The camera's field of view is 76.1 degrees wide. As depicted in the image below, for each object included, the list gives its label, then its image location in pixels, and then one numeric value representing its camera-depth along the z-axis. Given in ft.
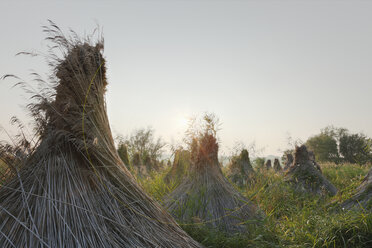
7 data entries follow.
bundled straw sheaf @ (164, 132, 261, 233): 11.16
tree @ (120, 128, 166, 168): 87.74
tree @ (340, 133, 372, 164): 103.65
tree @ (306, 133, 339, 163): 116.37
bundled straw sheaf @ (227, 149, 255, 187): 26.82
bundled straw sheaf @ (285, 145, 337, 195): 21.27
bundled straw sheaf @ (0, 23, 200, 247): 5.09
